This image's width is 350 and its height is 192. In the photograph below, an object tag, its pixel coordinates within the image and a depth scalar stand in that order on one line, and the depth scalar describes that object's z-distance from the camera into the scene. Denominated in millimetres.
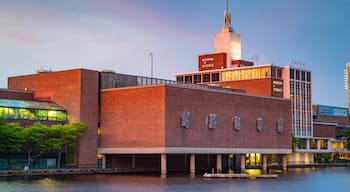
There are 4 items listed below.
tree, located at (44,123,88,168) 118375
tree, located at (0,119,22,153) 110125
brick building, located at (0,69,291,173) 119375
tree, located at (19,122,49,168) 114250
